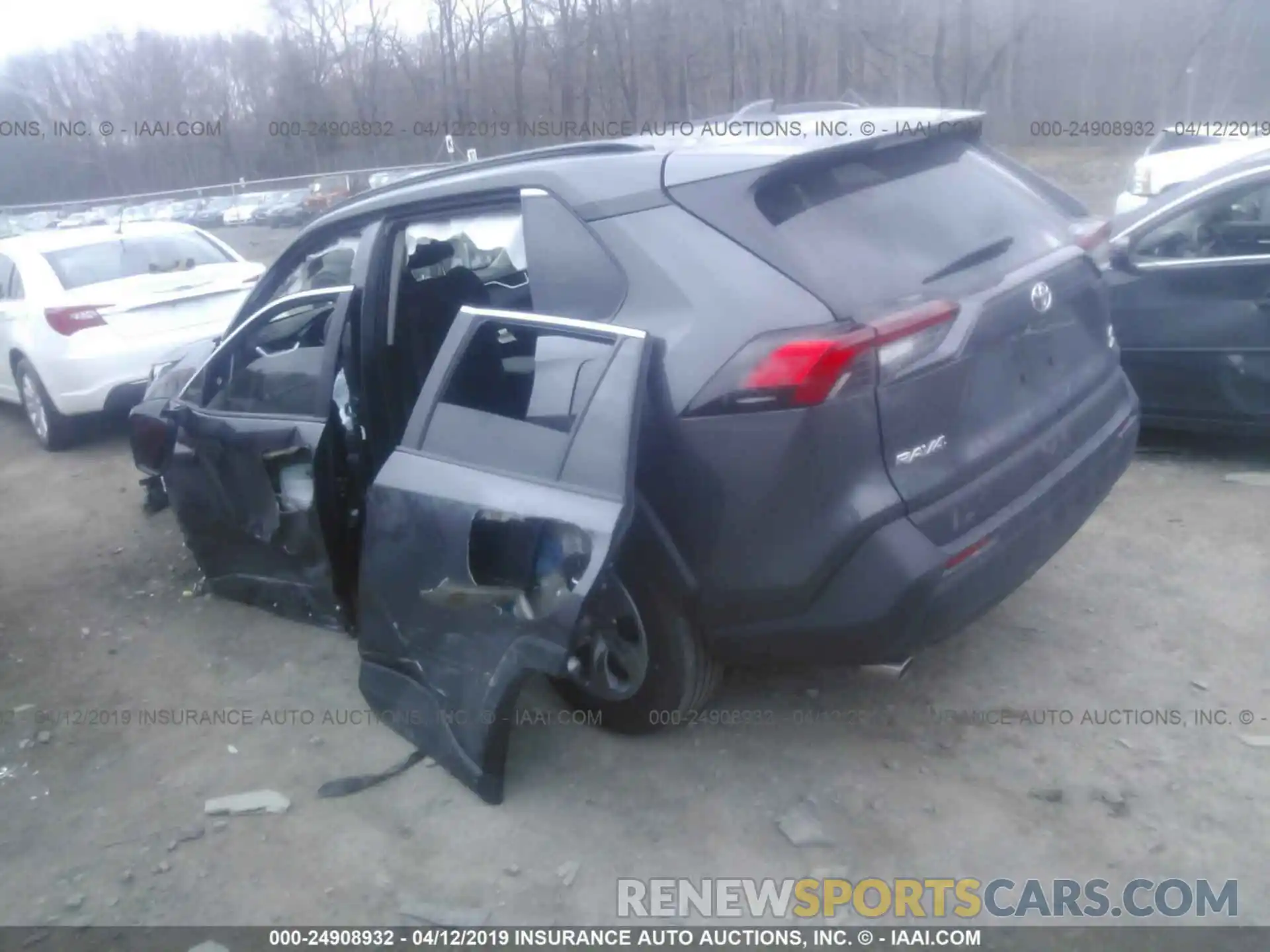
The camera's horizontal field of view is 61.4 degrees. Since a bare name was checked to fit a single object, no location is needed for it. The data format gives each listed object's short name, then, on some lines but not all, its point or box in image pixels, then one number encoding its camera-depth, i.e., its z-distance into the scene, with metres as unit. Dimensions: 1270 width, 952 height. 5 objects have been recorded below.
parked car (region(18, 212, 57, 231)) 26.41
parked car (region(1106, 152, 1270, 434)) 5.16
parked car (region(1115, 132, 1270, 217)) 9.83
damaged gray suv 2.81
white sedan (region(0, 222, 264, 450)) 7.72
